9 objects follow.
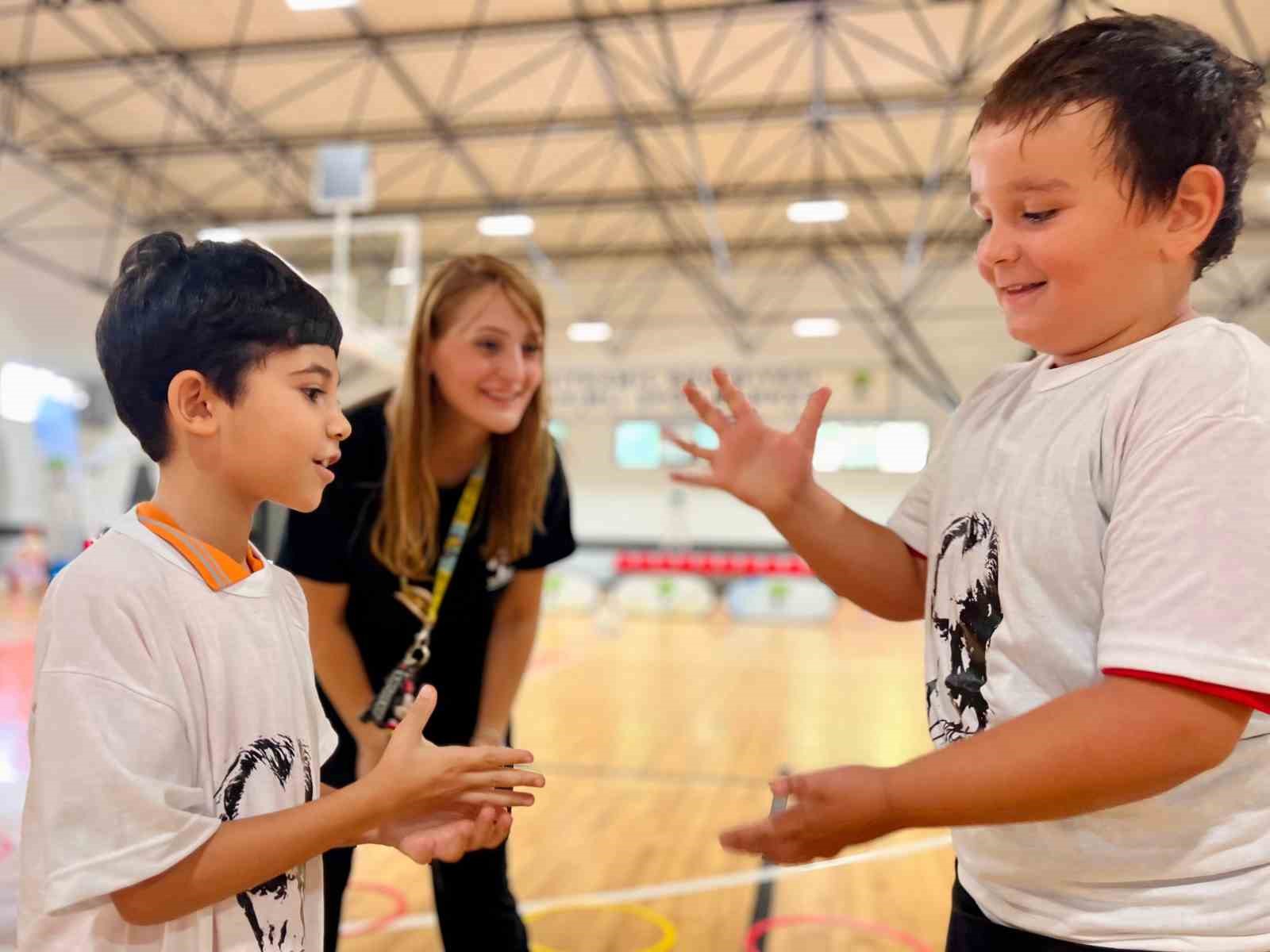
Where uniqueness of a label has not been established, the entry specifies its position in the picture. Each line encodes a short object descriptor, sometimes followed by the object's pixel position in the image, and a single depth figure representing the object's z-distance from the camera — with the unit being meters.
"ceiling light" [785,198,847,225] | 11.26
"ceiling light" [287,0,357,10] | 7.89
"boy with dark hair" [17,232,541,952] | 0.85
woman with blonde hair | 1.71
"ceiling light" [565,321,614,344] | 15.77
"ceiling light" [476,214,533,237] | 11.93
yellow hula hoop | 2.72
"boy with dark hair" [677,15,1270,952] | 0.78
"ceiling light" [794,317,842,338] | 15.23
